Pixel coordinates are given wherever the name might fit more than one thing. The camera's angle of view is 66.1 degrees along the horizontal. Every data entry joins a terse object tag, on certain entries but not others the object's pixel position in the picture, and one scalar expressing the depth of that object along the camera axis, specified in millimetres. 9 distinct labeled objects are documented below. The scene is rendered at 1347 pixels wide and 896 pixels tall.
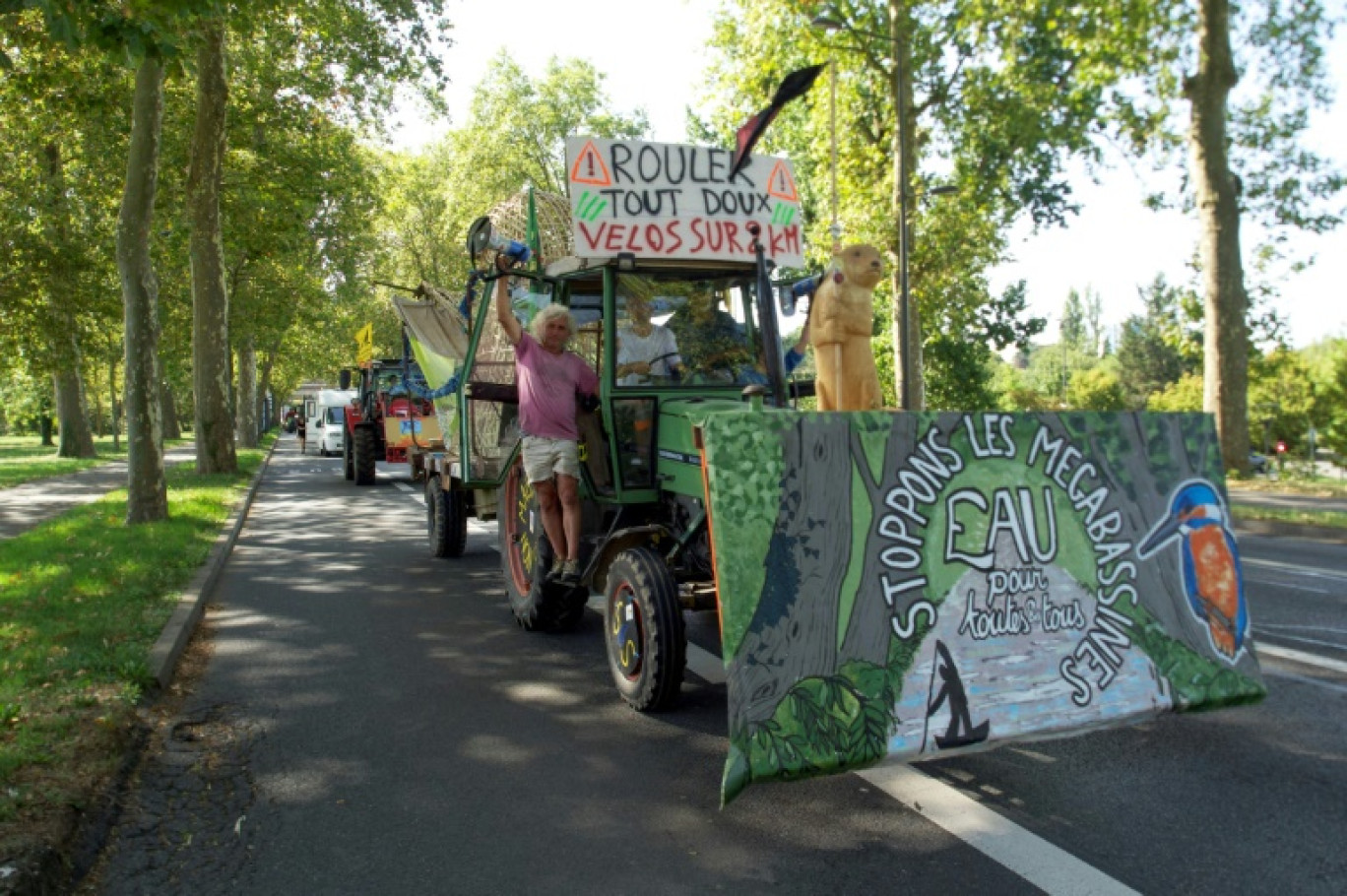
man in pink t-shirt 6148
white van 37312
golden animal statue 6195
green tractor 5355
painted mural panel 3785
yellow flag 16766
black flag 5711
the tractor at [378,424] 20672
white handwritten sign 5984
